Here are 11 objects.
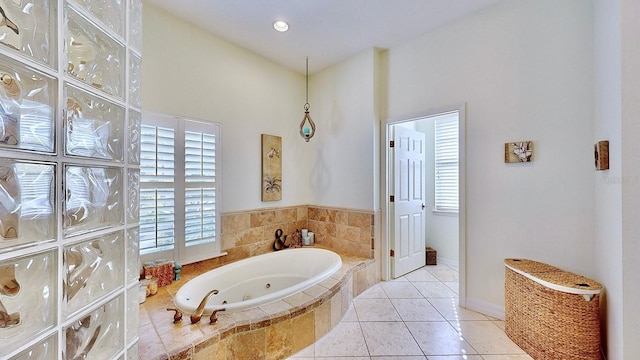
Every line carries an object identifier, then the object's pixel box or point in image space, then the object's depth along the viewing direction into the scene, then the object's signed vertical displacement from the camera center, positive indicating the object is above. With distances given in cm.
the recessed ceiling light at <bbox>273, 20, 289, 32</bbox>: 245 +160
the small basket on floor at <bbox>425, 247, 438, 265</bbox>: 371 -115
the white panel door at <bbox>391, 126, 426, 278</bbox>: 312 -27
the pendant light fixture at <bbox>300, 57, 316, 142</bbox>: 308 +67
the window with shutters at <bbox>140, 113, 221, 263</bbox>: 215 -7
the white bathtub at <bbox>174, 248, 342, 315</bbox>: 186 -94
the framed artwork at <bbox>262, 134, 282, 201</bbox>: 311 +18
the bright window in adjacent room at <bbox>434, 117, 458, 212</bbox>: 376 +27
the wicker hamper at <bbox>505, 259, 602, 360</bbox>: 155 -90
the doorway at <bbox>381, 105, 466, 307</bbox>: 243 -39
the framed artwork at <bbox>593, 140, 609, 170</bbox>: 153 +17
